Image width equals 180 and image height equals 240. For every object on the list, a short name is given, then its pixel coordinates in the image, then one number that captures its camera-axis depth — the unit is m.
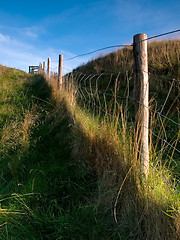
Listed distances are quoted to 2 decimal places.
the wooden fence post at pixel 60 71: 5.52
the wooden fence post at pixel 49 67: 8.09
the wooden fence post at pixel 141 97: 1.78
